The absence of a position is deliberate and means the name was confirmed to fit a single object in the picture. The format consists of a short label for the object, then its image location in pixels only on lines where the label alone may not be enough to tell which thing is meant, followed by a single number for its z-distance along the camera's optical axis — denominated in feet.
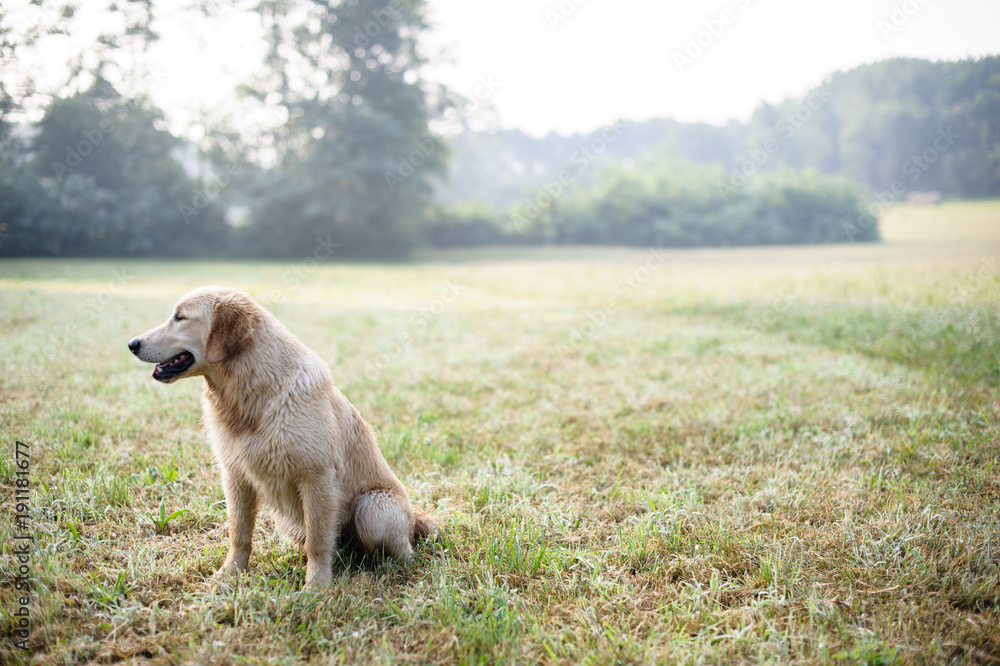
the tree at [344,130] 74.02
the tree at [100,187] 50.26
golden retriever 6.64
